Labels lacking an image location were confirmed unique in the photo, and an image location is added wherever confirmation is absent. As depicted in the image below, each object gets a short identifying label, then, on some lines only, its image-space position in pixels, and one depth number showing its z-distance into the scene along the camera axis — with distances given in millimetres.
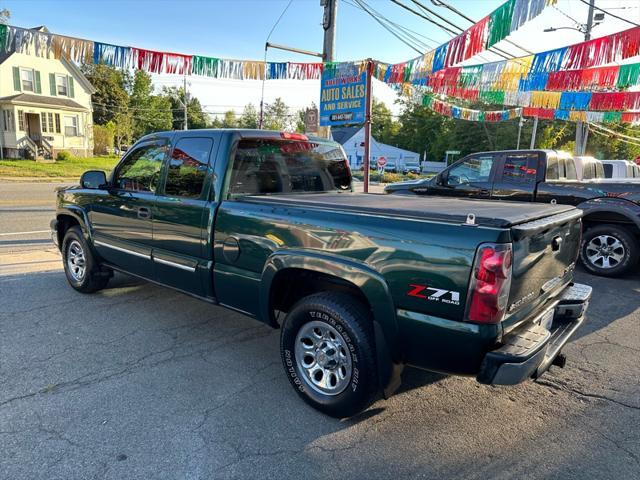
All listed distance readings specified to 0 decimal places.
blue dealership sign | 8969
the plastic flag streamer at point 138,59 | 7691
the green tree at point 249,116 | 85169
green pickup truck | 2355
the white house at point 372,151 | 61906
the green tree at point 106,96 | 55594
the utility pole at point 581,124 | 19219
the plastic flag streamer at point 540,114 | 15625
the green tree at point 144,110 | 65625
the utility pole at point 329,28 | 10102
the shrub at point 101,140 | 42031
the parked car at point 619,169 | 13524
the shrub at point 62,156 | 30753
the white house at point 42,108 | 30172
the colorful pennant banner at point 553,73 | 6625
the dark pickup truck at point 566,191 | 6488
